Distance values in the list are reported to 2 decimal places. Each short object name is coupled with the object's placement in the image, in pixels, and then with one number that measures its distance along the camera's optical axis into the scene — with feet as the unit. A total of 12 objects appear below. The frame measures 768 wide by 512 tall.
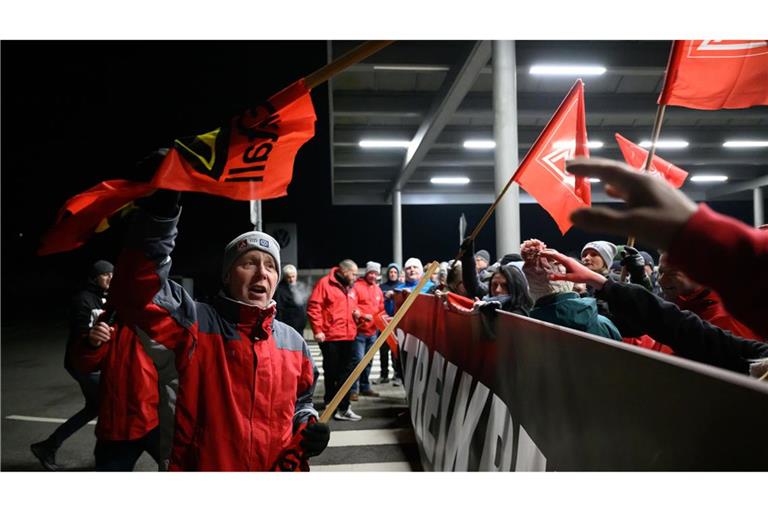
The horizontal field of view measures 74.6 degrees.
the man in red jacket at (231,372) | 6.49
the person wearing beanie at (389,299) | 28.50
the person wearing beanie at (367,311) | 23.44
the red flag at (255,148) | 7.05
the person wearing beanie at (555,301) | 8.54
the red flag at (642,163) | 14.80
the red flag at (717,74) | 9.87
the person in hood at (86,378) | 12.58
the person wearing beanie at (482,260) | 25.36
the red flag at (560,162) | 11.45
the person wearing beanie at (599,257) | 12.46
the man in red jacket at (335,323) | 21.49
